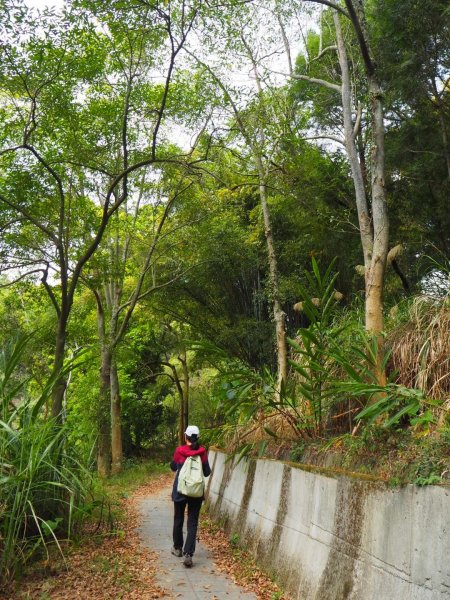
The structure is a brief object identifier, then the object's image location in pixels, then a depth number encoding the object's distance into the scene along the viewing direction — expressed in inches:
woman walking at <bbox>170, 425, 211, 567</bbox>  252.0
